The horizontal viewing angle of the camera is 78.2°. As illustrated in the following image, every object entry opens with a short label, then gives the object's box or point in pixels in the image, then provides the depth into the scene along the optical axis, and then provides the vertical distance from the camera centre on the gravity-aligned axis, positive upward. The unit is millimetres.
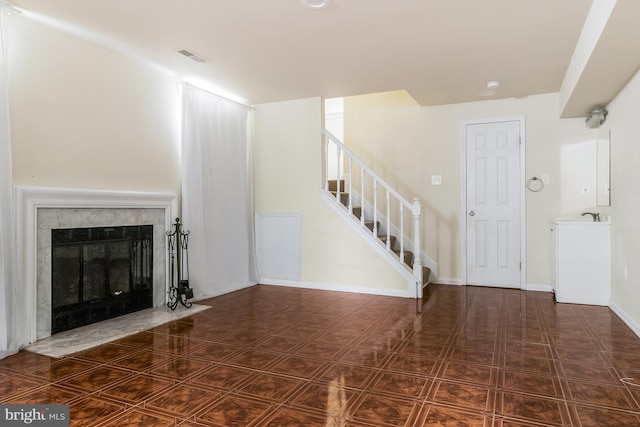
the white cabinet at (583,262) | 3988 -493
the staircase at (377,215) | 4500 -6
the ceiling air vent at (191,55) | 3512 +1470
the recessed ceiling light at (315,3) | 2641 +1433
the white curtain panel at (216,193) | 4301 +259
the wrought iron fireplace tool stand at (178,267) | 4000 -557
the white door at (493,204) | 4965 +135
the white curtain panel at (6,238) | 2637 -154
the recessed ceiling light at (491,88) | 4312 +1446
